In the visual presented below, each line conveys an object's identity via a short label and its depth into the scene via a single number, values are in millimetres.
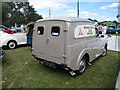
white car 6967
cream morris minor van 2985
